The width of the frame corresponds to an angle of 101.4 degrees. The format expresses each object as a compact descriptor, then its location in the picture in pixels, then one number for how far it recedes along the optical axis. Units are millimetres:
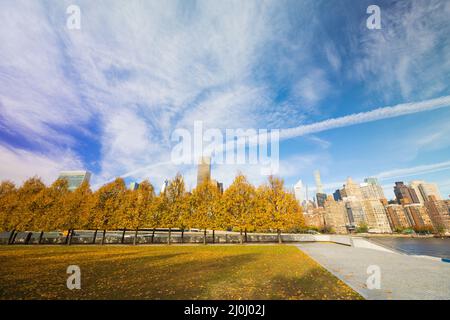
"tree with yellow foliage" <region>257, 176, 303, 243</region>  32406
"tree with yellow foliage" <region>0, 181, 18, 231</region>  29708
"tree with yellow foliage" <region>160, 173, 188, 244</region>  33656
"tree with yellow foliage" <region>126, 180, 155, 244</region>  32750
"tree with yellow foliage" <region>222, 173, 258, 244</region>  32844
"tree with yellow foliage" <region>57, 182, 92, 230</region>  31812
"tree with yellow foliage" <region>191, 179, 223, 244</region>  33500
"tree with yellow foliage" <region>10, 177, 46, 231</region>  30016
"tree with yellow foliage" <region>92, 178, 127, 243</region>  32062
